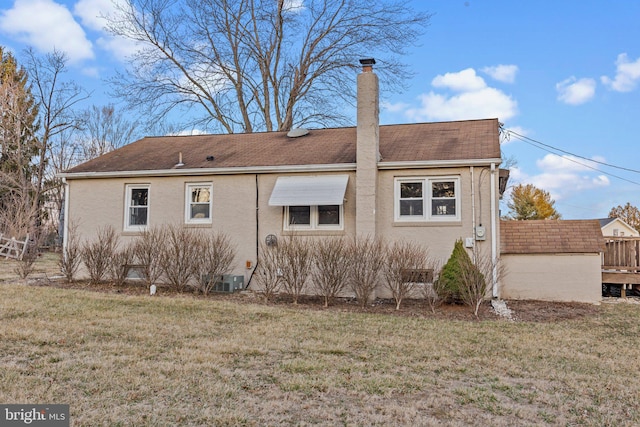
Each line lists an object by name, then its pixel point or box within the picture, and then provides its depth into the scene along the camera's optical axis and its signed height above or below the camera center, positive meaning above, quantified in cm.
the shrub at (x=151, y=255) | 1259 -6
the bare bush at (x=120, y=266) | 1290 -37
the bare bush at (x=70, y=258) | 1338 -19
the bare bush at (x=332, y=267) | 1095 -27
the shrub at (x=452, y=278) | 1058 -47
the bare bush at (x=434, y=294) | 1065 -83
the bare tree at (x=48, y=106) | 2956 +924
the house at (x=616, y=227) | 4520 +308
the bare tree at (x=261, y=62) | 2611 +1075
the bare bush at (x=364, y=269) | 1085 -30
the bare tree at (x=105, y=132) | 3753 +954
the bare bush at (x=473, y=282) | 1016 -52
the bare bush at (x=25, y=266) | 1392 -46
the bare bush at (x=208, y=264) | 1220 -27
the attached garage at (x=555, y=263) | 1189 -13
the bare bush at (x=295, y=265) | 1120 -24
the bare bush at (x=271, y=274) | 1147 -48
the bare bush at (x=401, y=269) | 1057 -28
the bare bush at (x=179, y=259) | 1228 -15
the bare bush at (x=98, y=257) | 1296 -15
